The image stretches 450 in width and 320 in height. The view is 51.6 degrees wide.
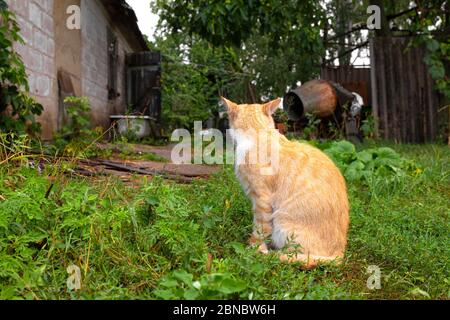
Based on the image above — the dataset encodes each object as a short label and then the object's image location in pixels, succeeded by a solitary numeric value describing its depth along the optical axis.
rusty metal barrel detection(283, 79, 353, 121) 8.66
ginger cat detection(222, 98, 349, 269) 2.59
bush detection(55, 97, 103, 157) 5.95
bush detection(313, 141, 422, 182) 4.82
